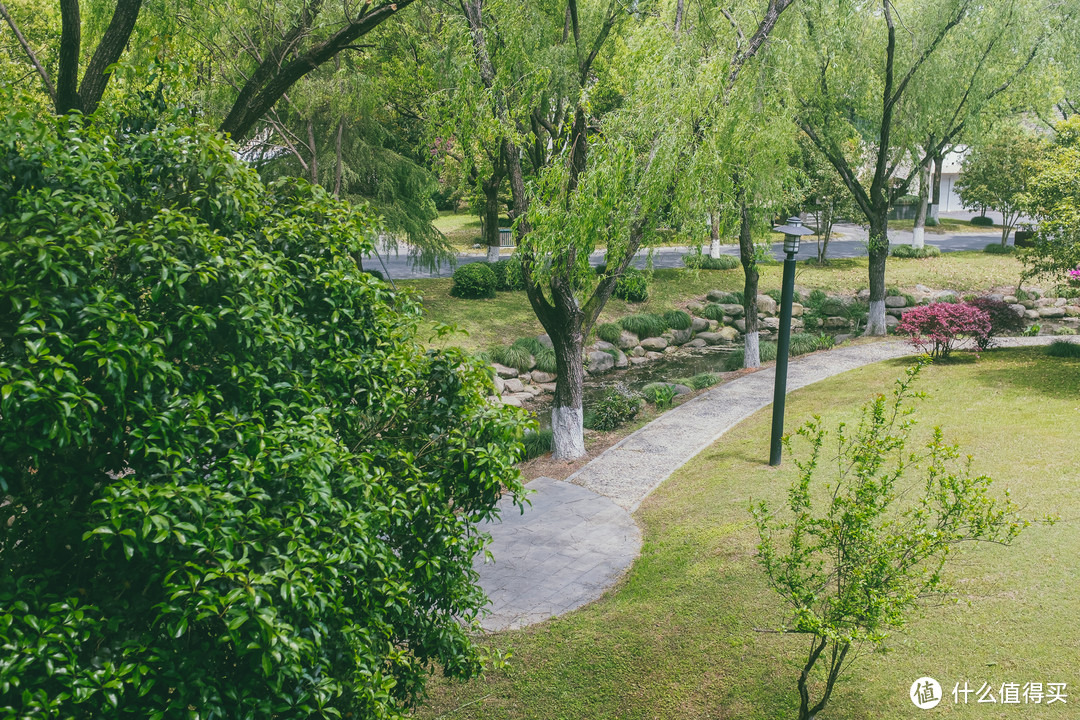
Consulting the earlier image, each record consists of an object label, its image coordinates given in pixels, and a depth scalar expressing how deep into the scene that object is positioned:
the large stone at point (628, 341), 19.34
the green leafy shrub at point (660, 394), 13.18
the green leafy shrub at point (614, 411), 12.42
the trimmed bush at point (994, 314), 13.40
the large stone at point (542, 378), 16.98
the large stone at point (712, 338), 20.39
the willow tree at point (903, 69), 15.00
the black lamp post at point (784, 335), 9.32
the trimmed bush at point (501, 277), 21.41
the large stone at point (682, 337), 20.40
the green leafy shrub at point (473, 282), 20.59
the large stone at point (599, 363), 17.61
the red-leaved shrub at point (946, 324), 12.76
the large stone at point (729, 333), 20.75
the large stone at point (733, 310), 22.34
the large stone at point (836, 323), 20.81
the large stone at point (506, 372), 16.93
